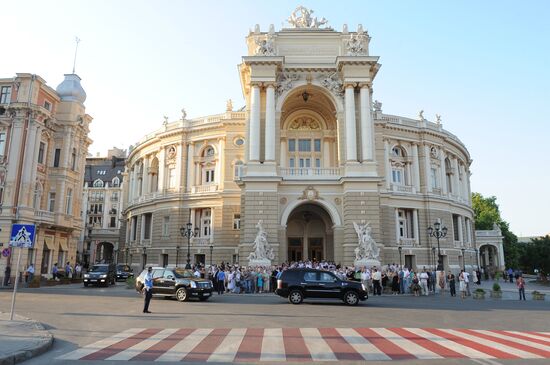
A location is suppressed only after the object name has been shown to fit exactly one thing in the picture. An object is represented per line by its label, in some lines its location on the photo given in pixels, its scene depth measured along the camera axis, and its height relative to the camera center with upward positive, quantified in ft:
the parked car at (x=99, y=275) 104.06 -2.78
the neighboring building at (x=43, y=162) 117.50 +30.47
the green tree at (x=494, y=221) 254.27 +27.37
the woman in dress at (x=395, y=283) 89.51 -3.76
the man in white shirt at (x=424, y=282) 86.07 -3.25
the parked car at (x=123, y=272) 137.40 -2.63
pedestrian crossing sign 42.21 +2.83
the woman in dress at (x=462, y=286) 82.28 -3.83
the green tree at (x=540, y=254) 145.89 +4.44
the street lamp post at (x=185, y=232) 137.34 +11.17
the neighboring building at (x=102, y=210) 259.80 +35.14
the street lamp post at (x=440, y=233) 101.63 +9.16
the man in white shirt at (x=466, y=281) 81.82 -2.85
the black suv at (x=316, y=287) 64.95 -3.34
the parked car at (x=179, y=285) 67.82 -3.33
